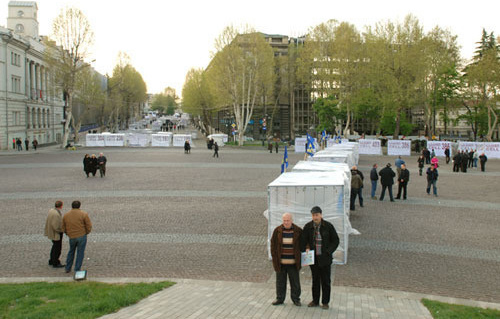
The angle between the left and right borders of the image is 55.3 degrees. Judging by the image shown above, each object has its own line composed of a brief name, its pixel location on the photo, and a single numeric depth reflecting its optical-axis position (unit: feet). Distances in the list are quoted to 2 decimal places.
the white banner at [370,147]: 151.24
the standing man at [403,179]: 62.44
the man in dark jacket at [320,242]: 23.38
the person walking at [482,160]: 99.30
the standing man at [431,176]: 67.15
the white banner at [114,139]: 190.70
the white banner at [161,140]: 190.60
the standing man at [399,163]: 70.44
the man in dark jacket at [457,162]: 98.37
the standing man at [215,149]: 132.63
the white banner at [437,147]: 138.92
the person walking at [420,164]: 93.02
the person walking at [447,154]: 118.32
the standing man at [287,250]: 23.08
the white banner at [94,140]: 189.07
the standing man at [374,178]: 62.75
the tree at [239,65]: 183.01
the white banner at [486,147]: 130.00
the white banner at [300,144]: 158.92
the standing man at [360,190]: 54.81
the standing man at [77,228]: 31.04
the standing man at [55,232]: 33.04
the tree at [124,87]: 256.93
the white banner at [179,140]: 189.13
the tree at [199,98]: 276.62
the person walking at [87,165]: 86.63
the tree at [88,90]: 193.63
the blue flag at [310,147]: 77.35
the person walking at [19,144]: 160.04
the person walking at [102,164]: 86.48
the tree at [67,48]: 174.29
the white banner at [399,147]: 148.15
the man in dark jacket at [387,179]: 61.31
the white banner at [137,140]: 189.88
